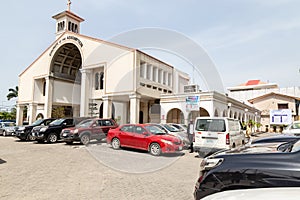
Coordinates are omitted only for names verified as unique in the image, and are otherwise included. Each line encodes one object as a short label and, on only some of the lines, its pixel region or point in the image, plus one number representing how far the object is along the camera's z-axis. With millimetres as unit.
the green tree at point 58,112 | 31691
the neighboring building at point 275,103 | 37031
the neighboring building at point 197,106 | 19716
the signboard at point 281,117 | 27953
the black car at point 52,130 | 14461
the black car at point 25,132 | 15812
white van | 9430
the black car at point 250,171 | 2629
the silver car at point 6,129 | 20531
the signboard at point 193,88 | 26103
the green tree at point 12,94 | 46812
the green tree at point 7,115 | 47688
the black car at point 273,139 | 6602
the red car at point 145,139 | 9953
